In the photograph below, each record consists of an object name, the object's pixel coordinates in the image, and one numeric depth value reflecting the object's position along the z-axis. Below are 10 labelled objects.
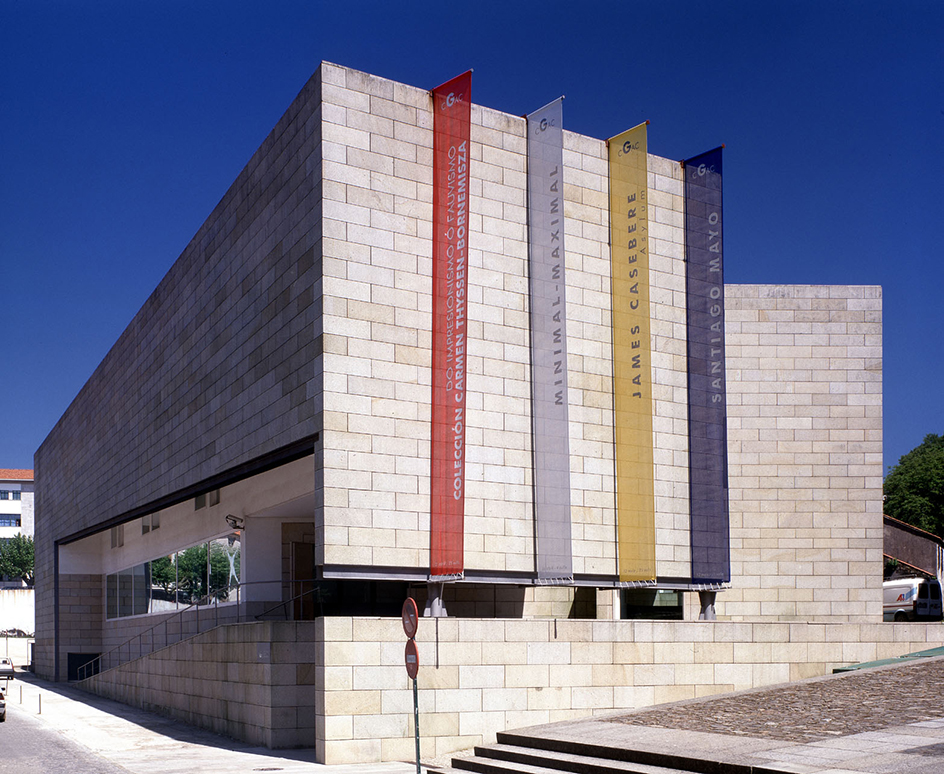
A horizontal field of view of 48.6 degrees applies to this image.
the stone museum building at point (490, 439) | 19.86
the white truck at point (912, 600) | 35.22
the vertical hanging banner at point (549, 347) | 21.77
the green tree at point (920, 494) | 68.38
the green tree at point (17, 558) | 99.44
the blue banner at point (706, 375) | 24.55
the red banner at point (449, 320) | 20.48
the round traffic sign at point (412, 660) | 14.16
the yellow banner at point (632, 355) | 23.20
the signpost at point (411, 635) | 14.16
